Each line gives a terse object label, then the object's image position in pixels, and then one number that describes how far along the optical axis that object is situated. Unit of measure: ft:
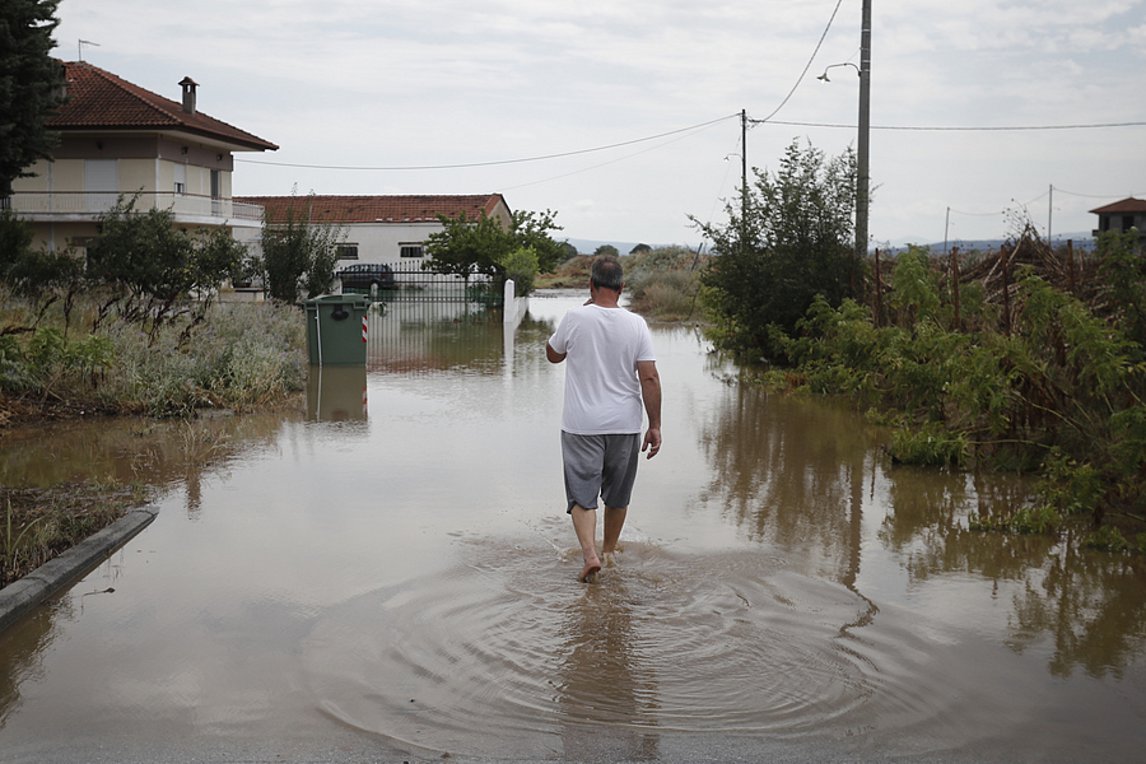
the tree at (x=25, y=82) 79.92
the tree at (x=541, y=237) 192.54
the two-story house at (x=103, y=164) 134.21
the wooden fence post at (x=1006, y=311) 39.50
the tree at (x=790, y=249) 64.80
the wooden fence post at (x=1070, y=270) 43.09
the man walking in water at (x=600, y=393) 23.56
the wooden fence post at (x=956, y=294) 43.60
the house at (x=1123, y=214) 152.15
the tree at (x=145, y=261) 68.33
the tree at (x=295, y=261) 104.99
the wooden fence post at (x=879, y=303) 54.12
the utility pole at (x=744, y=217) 68.49
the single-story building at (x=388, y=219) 234.79
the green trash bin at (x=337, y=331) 66.59
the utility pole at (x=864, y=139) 65.00
